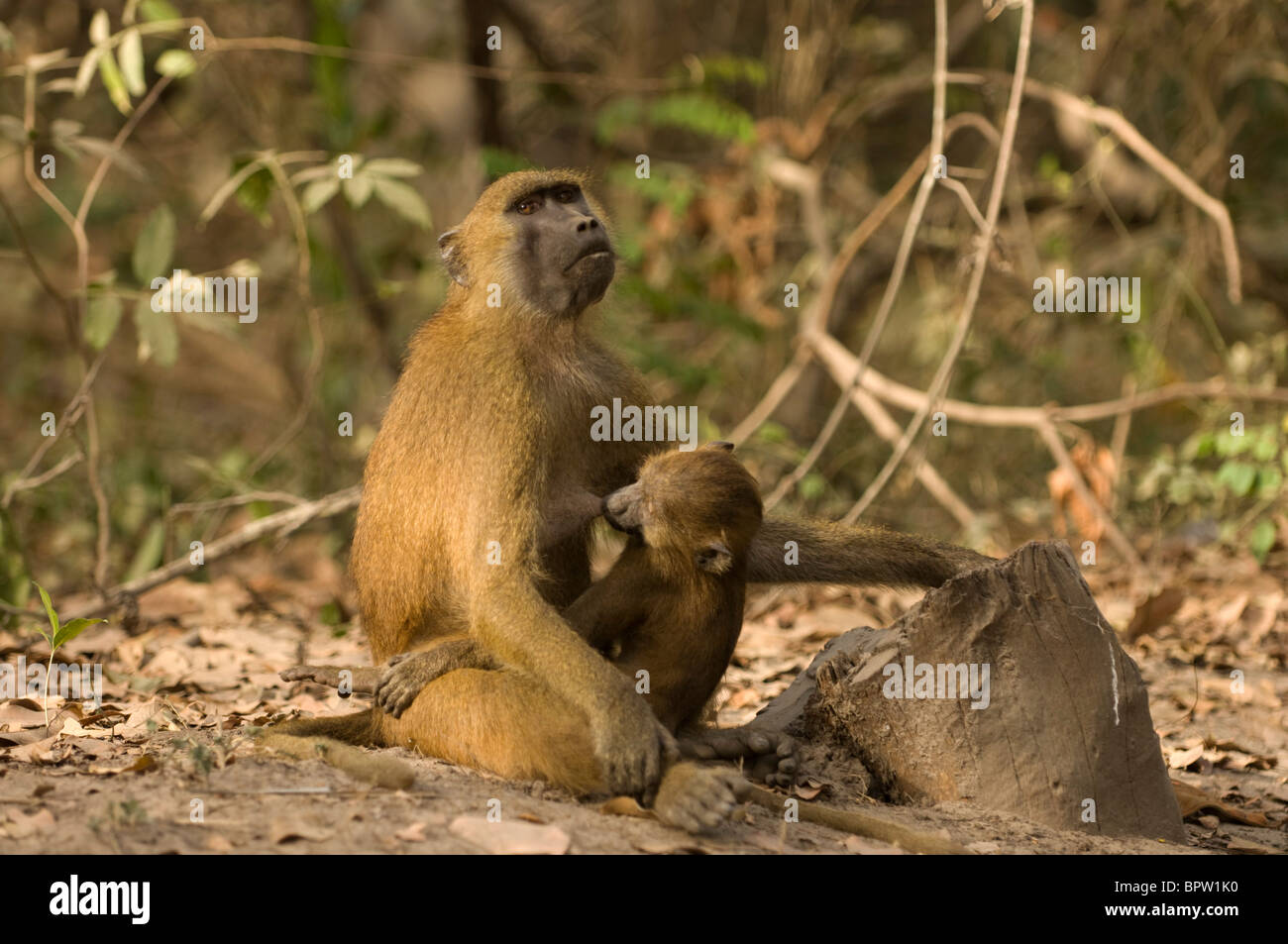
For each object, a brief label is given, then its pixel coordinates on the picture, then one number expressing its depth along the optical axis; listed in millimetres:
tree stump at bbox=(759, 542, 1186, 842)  4941
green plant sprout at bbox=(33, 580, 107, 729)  5406
